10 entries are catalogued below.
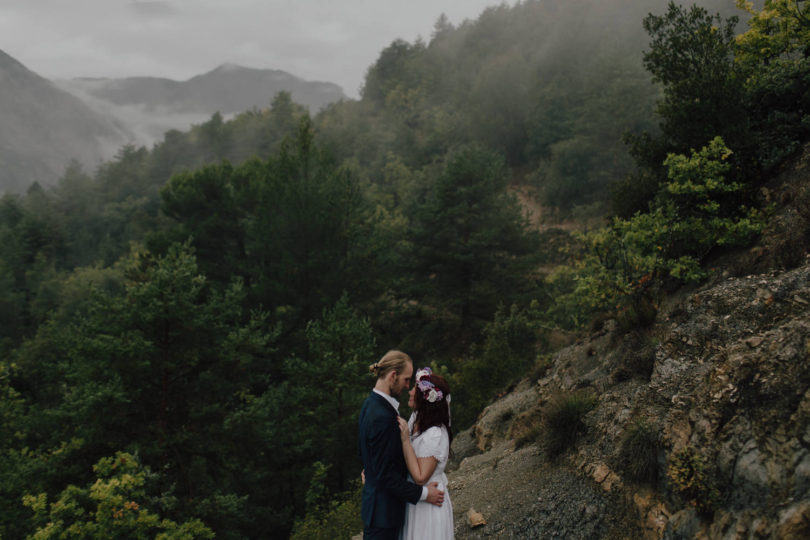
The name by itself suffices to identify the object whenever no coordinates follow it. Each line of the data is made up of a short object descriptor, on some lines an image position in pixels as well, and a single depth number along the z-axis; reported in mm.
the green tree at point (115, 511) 7617
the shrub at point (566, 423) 6301
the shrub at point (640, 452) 4742
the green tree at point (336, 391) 13562
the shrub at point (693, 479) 3685
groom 3363
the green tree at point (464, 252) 20516
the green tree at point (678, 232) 7121
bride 3455
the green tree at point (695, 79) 7824
